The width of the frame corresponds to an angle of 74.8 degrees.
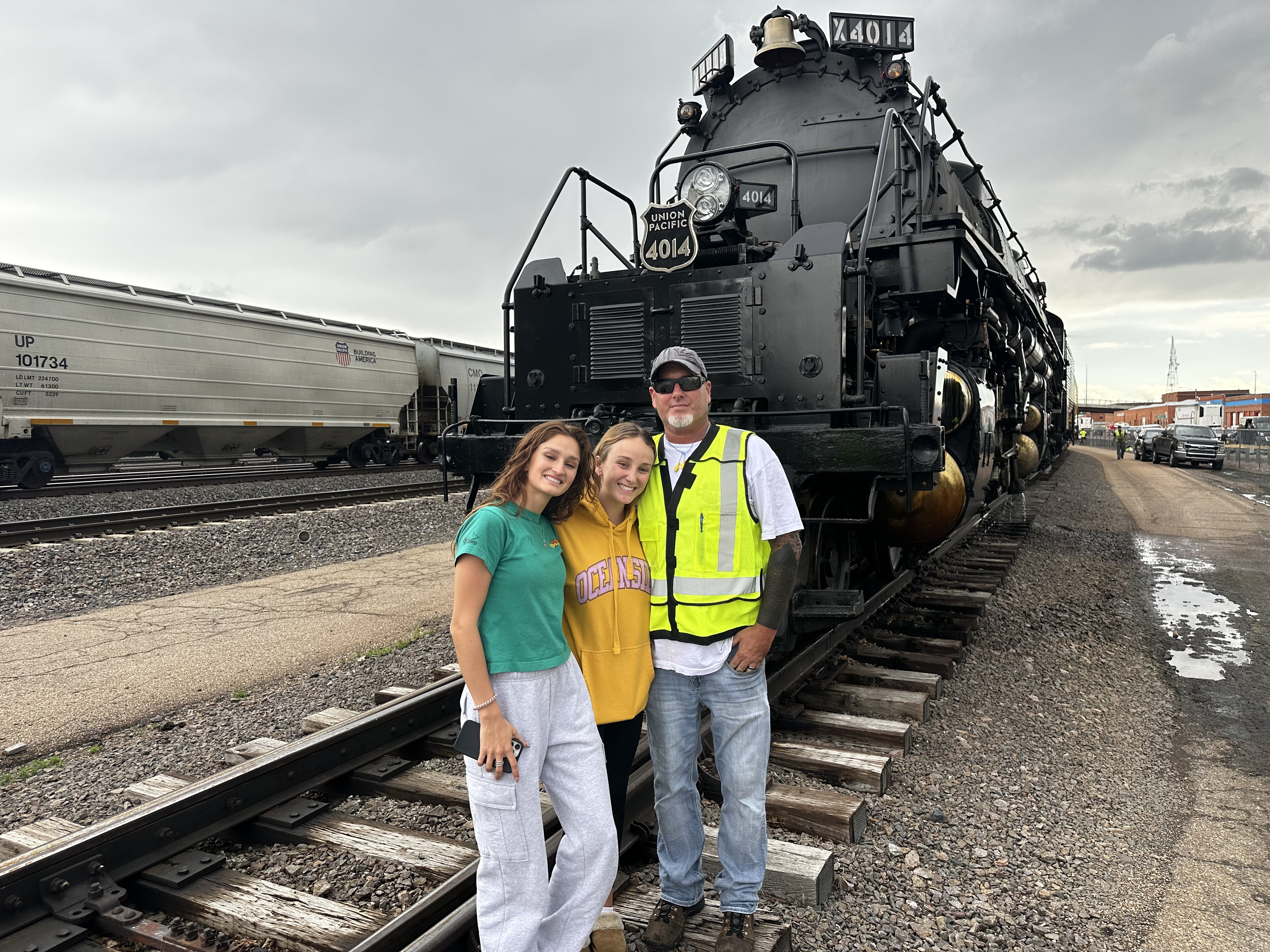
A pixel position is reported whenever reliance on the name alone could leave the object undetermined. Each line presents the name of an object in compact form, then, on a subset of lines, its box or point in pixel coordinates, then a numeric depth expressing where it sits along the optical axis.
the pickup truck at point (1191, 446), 29.31
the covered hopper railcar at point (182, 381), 13.81
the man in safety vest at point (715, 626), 2.39
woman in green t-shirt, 1.98
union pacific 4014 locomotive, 4.41
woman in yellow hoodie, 2.26
